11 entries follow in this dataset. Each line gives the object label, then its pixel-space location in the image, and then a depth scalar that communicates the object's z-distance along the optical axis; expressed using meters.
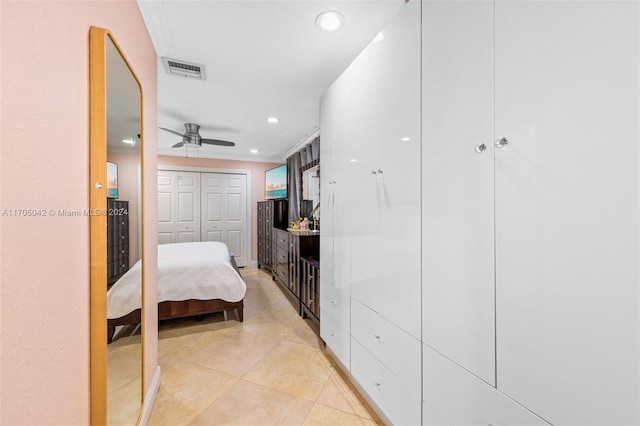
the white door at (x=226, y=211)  5.57
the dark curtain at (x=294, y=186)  4.59
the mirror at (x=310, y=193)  3.77
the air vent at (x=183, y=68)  2.14
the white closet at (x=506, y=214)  0.65
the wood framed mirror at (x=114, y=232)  0.89
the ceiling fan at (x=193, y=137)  3.70
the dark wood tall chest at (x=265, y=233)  4.95
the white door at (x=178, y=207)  5.22
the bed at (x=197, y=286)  2.79
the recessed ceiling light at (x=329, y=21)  1.59
